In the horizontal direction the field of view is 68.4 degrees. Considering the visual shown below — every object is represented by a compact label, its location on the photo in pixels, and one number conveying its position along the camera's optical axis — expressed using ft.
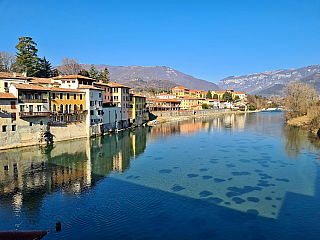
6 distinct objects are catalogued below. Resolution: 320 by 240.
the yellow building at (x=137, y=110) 237.66
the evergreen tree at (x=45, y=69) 235.73
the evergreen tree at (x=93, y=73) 288.61
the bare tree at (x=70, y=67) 282.56
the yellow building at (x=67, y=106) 152.15
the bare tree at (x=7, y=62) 217.97
